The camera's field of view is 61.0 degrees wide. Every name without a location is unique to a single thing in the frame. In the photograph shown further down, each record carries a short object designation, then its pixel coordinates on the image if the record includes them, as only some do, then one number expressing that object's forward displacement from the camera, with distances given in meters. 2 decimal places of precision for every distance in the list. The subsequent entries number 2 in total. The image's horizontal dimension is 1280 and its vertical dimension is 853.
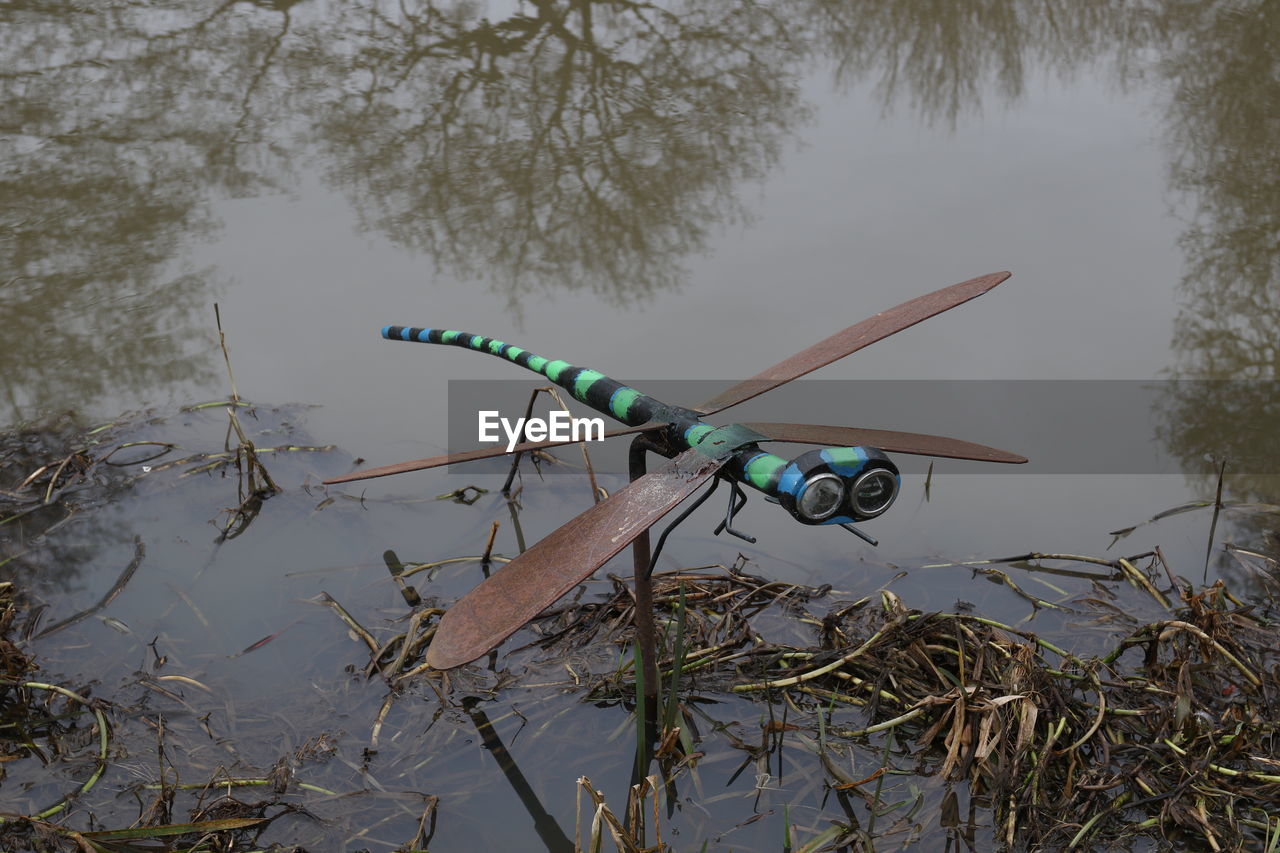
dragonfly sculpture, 1.89
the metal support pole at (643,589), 2.54
